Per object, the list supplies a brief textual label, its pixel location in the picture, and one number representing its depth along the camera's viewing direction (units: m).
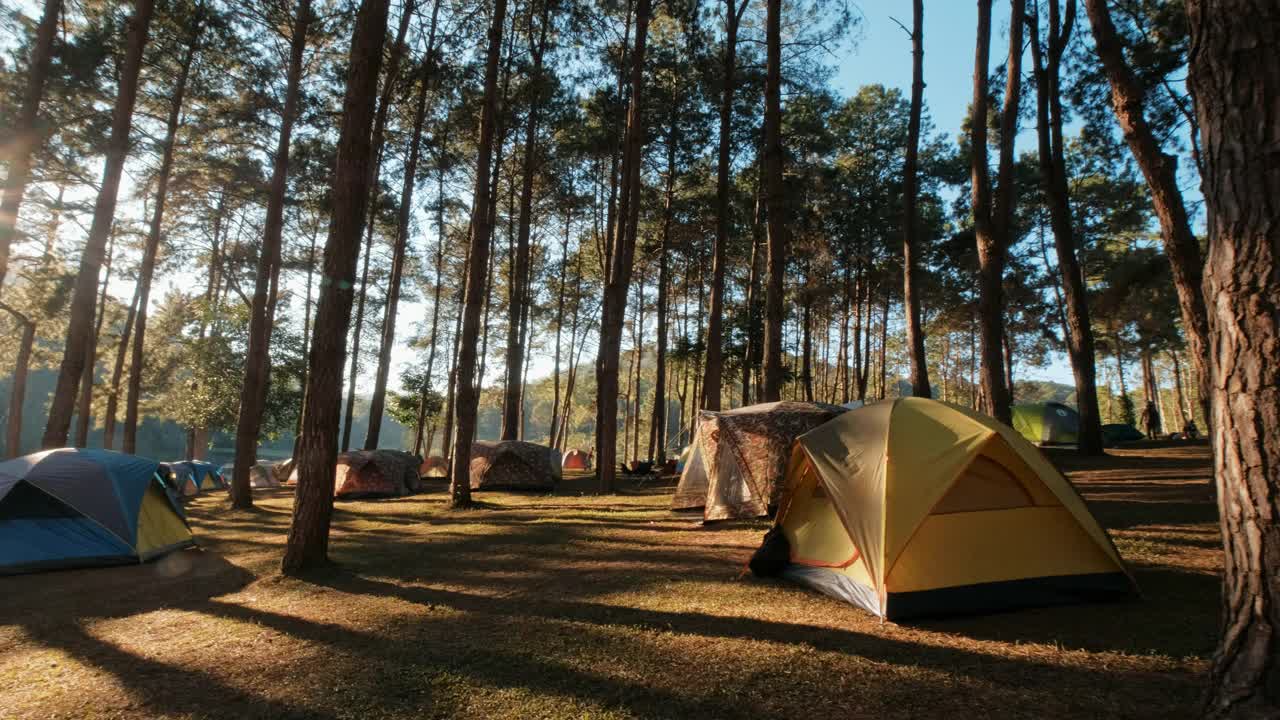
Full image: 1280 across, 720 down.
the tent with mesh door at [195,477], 21.26
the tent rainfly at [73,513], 7.11
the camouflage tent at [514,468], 16.12
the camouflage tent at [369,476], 15.38
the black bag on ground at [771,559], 5.88
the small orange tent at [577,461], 32.22
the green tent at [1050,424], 22.17
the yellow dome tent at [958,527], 4.59
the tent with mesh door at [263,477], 23.02
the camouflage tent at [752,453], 9.13
